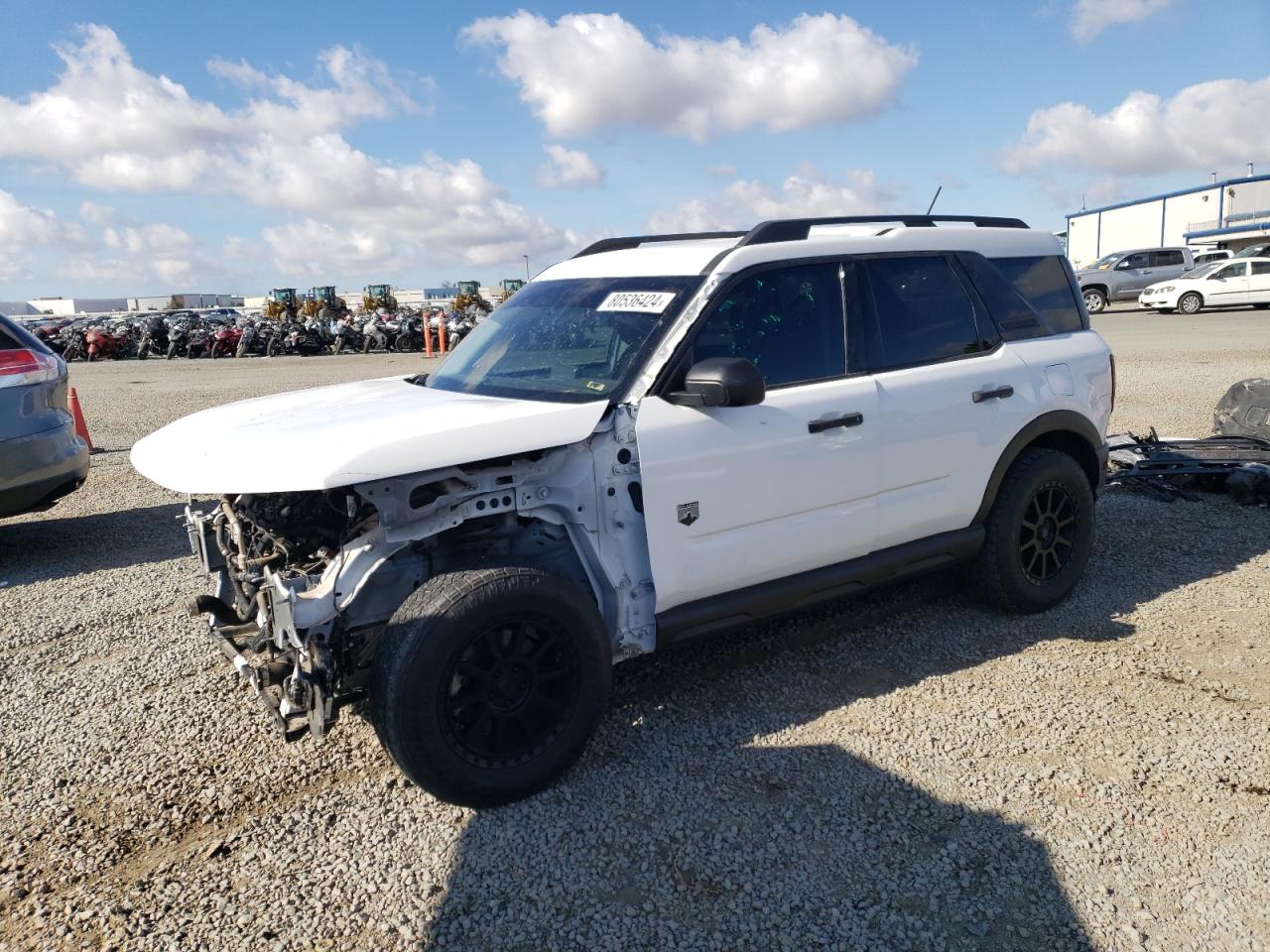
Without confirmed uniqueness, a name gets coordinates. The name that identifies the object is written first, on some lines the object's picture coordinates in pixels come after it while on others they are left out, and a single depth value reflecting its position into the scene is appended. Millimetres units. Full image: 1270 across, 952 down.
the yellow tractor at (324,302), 37738
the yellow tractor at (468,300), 37391
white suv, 3010
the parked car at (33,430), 5793
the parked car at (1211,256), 33656
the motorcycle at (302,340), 28297
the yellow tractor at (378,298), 43469
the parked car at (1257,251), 30455
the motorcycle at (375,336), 28656
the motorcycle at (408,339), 28656
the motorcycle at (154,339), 30234
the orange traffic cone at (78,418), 7289
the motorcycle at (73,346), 30453
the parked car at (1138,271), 30734
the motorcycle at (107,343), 30016
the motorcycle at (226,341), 29062
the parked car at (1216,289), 25688
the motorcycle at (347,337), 28750
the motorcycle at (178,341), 29750
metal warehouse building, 49250
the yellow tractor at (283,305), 40634
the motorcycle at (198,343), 29469
